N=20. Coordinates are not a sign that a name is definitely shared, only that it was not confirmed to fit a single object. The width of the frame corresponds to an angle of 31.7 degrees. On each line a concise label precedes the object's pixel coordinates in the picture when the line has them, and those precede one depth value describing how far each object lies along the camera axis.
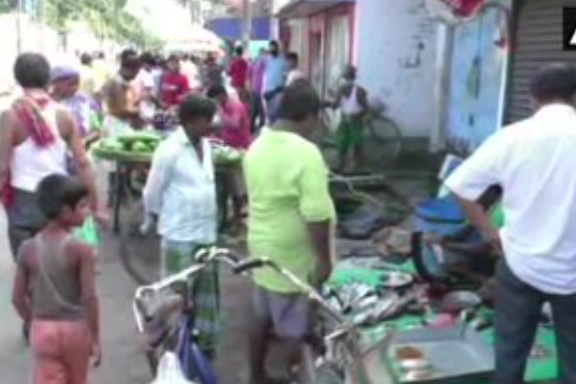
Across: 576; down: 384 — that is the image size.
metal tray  4.80
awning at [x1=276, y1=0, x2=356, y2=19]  19.62
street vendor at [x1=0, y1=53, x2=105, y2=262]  5.52
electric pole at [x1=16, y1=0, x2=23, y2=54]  32.00
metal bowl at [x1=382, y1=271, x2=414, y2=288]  6.94
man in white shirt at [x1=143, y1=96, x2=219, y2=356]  5.25
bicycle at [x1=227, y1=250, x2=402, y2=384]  3.44
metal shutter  9.53
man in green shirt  4.43
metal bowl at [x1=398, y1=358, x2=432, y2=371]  4.88
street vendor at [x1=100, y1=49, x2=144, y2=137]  10.30
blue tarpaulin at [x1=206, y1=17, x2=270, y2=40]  39.12
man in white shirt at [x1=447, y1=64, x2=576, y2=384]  4.02
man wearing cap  6.85
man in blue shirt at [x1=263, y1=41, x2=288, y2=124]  19.04
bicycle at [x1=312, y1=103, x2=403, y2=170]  15.49
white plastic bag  3.21
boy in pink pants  4.05
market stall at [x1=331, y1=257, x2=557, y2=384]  4.87
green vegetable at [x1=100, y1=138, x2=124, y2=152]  8.72
